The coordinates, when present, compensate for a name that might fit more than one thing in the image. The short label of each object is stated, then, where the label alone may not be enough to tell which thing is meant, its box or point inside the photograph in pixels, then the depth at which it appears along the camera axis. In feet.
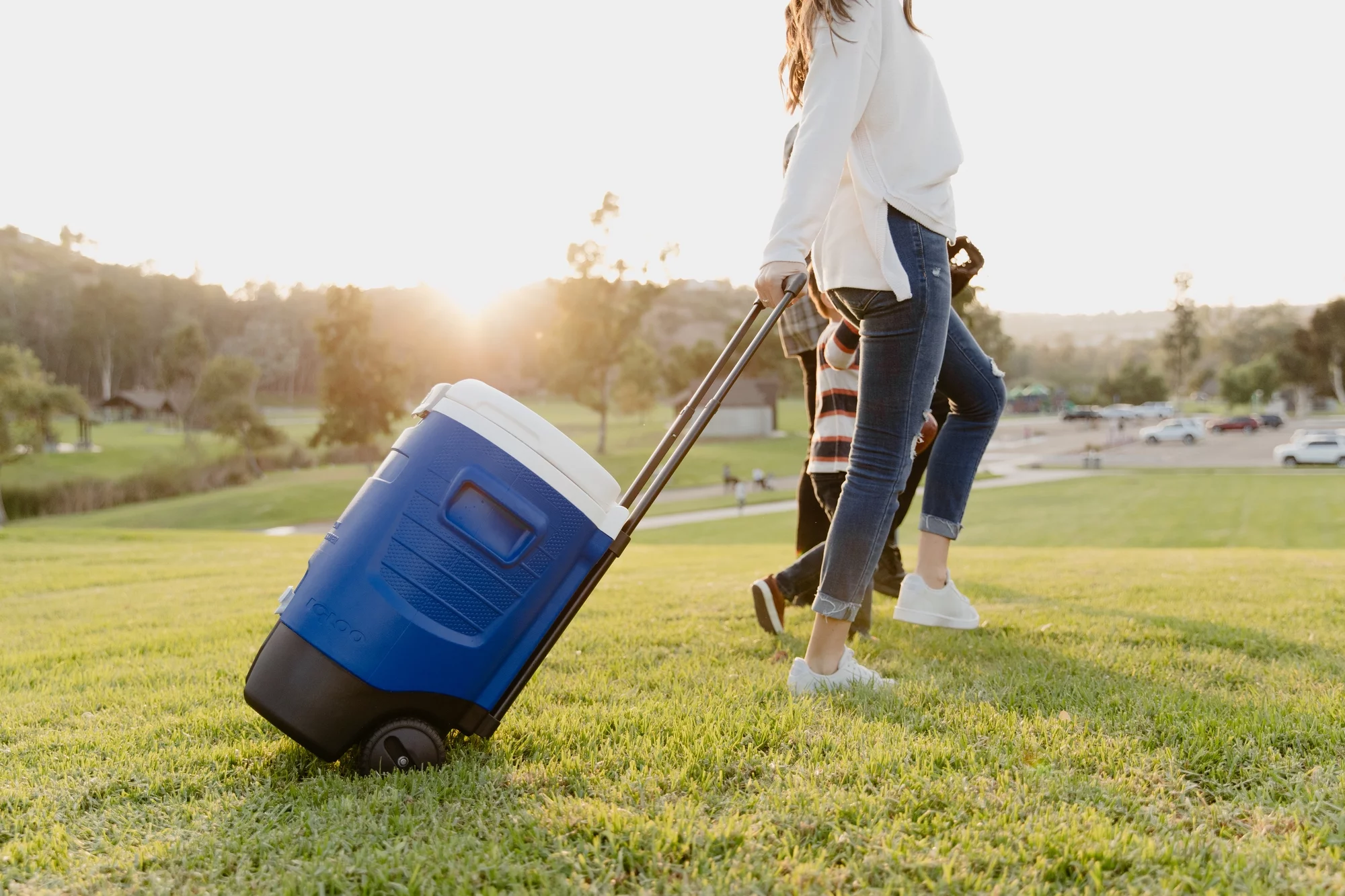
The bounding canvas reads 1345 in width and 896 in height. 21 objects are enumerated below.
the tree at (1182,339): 307.17
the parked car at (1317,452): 121.08
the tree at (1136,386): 291.99
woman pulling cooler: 7.39
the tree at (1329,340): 215.72
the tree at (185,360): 201.53
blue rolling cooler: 6.07
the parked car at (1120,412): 246.45
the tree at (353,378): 138.92
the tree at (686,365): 226.38
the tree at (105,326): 289.74
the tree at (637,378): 163.94
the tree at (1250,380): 260.21
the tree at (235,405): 149.07
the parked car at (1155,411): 256.93
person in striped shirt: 10.50
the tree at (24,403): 118.42
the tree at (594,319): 157.28
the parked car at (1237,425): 197.16
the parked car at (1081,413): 226.62
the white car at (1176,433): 171.83
